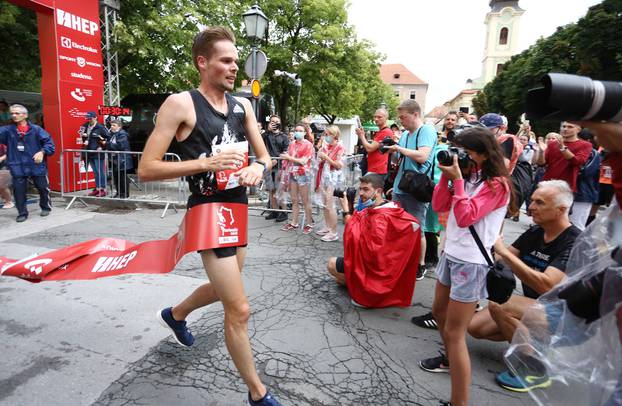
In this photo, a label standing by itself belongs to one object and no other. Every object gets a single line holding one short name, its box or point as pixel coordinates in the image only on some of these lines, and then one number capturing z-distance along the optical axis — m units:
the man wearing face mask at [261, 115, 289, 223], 7.65
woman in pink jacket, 2.19
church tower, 67.75
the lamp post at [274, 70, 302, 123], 12.27
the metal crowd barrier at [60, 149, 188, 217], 7.91
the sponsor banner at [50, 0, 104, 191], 8.84
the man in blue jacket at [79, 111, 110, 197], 8.41
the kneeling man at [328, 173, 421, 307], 3.72
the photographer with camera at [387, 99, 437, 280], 4.20
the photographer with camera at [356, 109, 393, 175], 5.64
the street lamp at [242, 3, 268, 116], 8.26
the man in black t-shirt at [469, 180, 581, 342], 2.44
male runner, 2.05
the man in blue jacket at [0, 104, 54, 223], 6.64
